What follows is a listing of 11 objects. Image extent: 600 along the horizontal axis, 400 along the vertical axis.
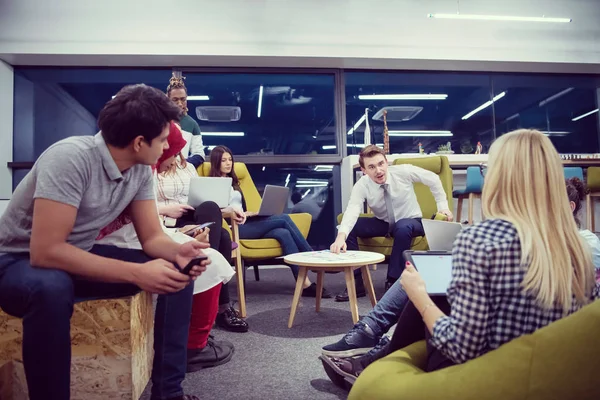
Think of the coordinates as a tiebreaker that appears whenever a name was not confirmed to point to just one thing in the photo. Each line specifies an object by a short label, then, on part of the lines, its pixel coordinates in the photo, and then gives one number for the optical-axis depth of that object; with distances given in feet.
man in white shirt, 9.76
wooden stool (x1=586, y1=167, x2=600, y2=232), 14.64
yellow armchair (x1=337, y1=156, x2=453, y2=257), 11.46
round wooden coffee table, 7.01
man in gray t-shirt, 3.36
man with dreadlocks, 10.12
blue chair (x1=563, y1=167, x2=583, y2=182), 13.25
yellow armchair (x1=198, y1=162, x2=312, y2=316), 9.62
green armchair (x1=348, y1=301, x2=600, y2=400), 2.53
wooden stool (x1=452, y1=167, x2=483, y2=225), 14.23
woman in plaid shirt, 2.67
